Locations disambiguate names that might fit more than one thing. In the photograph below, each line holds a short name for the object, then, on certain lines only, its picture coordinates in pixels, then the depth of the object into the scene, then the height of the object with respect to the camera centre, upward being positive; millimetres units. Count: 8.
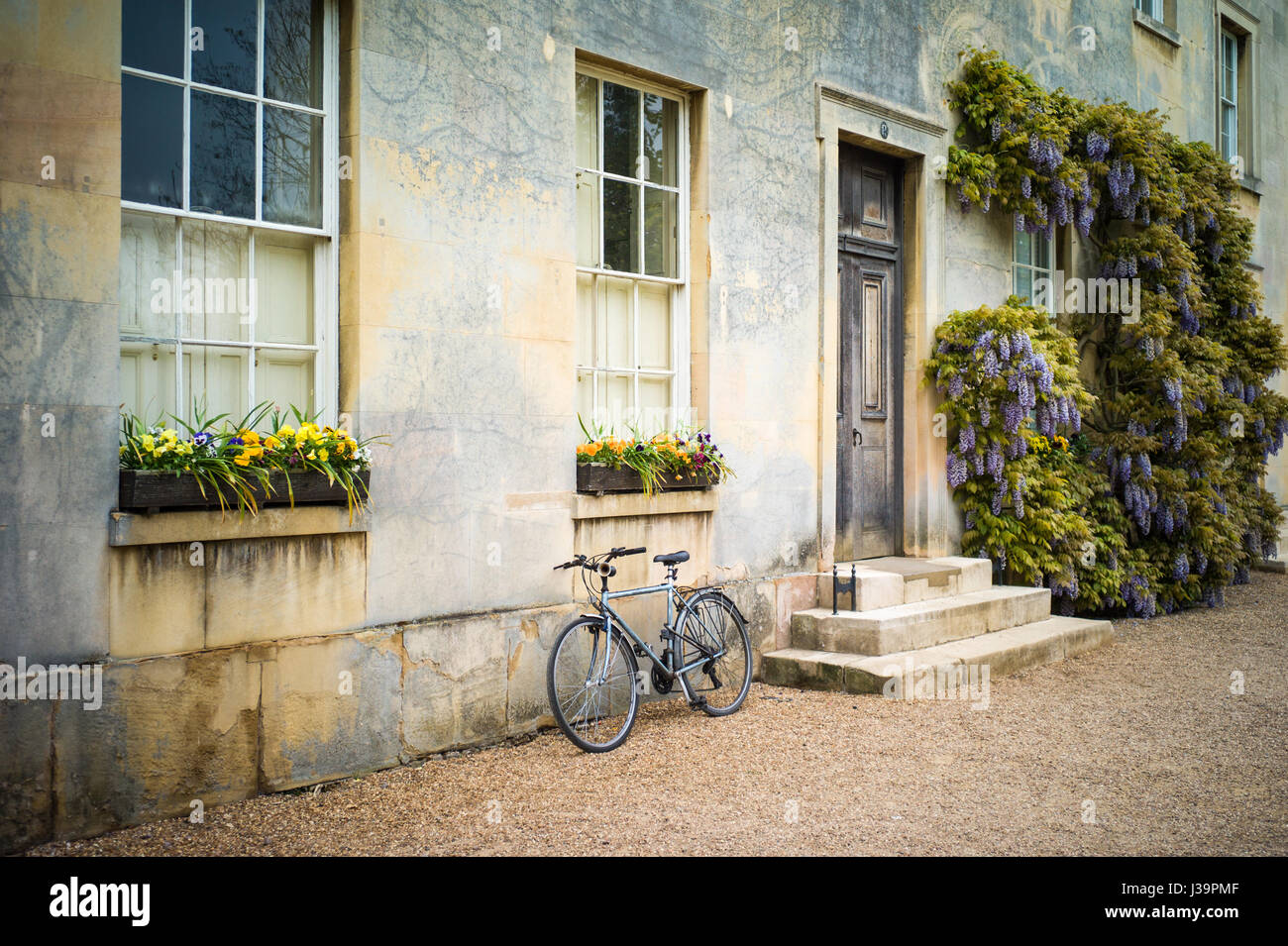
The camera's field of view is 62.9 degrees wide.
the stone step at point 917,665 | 6398 -1180
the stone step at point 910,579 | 7227 -725
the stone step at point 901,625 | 6758 -977
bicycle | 5387 -998
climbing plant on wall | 8859 +1548
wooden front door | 8133 +966
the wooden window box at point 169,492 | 4090 -50
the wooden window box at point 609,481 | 5895 -8
